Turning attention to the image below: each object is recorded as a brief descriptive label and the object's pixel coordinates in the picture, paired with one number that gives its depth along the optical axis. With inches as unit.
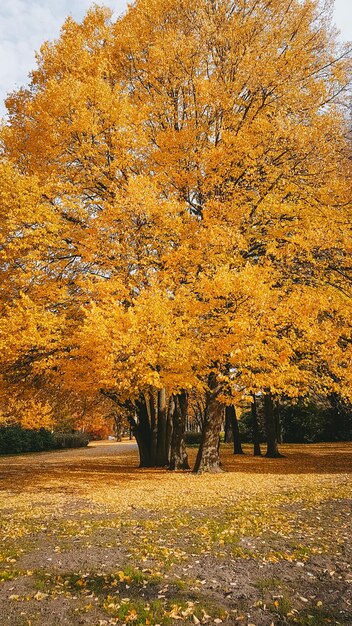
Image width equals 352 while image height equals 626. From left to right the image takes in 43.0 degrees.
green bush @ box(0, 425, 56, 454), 1229.9
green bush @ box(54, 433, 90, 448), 1501.0
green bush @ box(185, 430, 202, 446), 1550.2
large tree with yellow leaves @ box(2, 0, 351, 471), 430.0
